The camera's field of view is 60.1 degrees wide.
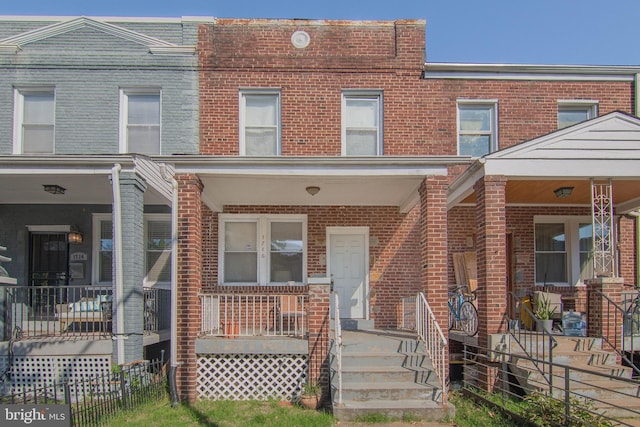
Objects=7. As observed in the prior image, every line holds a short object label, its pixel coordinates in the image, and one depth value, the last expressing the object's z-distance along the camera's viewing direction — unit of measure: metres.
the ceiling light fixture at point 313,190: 10.05
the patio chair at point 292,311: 10.95
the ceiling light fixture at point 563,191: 10.22
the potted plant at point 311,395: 8.13
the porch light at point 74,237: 11.64
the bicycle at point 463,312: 9.79
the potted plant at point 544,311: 8.85
